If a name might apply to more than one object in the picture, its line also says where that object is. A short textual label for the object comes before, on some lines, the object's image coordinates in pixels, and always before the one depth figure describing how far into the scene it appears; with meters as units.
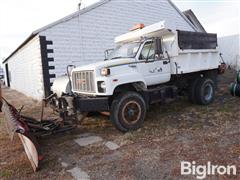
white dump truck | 4.43
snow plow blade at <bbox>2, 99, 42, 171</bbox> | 3.16
